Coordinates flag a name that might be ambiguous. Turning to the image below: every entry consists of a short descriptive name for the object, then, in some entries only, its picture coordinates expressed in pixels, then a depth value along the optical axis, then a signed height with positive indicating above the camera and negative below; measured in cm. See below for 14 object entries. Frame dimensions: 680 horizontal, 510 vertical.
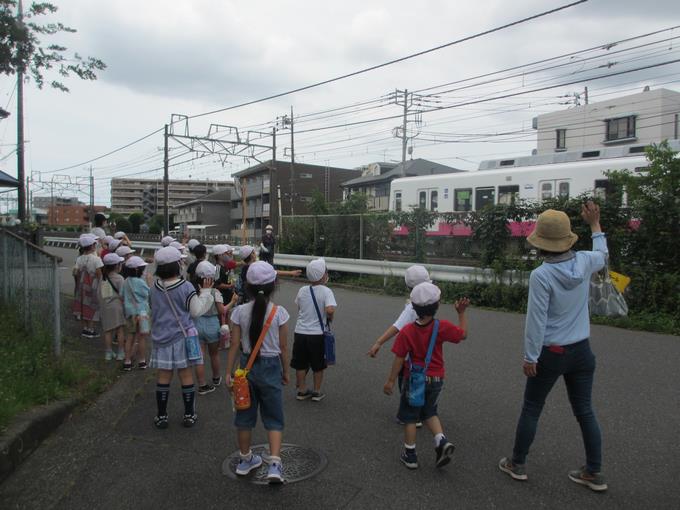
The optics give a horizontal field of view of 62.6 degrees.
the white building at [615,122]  3616 +733
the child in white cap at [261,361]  390 -97
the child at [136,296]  660 -87
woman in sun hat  359 -68
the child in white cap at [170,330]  493 -94
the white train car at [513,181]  1514 +146
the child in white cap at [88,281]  796 -85
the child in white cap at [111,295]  695 -90
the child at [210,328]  588 -111
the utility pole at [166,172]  3375 +326
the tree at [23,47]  973 +316
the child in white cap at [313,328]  552 -102
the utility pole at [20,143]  1961 +285
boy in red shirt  390 -90
